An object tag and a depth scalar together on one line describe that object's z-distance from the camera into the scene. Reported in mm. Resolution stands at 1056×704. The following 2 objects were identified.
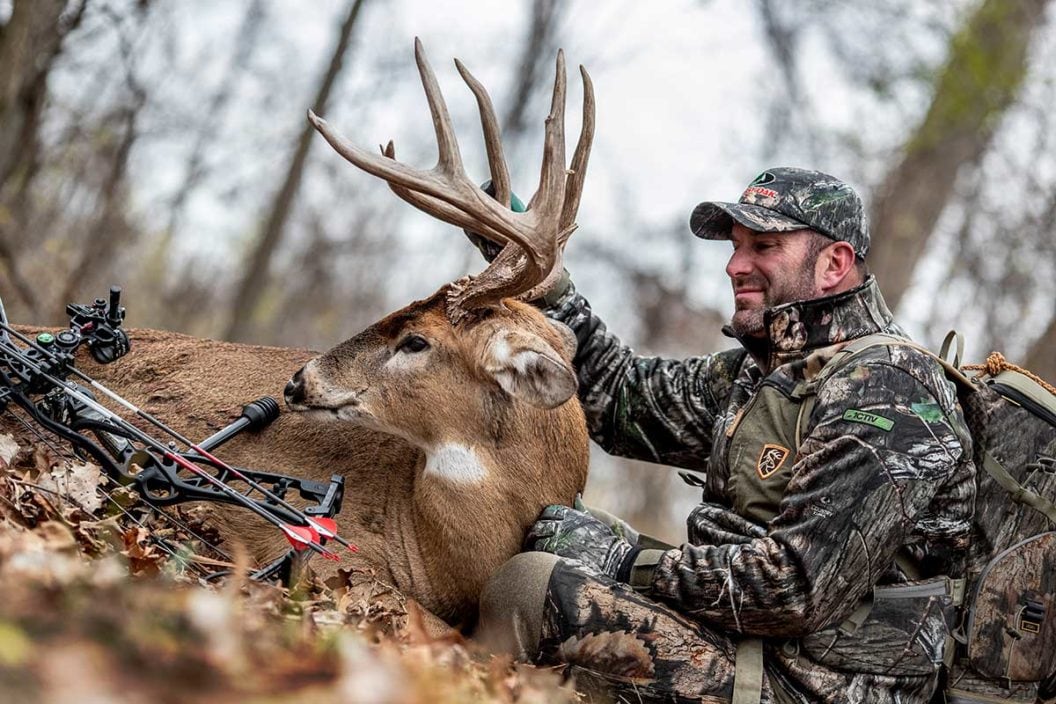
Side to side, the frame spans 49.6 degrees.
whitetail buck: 5363
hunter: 4711
